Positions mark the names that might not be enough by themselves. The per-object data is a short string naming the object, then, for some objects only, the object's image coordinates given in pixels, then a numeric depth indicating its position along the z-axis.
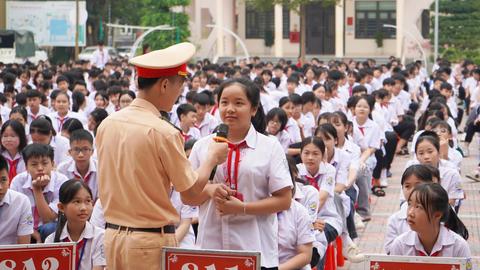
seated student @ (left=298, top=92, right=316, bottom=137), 13.39
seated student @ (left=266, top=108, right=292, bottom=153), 11.66
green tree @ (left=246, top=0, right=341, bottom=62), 36.62
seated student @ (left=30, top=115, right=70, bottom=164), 10.04
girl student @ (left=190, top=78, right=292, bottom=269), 5.46
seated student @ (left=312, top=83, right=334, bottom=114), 15.43
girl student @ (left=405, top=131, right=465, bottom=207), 8.98
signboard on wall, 35.91
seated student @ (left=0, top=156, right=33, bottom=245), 7.21
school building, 43.75
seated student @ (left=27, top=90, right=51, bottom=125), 13.77
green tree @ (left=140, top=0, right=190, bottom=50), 38.66
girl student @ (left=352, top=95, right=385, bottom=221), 12.45
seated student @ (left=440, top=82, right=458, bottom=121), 18.00
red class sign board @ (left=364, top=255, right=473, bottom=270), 5.06
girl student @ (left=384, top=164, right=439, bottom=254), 6.95
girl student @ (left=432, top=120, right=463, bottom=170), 10.16
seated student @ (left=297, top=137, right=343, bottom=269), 8.76
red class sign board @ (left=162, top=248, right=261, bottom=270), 4.95
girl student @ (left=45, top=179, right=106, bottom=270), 6.82
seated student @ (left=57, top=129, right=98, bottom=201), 8.80
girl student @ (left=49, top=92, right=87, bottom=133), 12.81
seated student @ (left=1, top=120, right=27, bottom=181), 9.46
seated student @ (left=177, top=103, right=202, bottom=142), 12.05
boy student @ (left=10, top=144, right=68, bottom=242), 8.01
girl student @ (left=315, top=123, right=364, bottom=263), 9.41
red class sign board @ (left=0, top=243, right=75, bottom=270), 5.30
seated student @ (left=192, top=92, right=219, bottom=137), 12.91
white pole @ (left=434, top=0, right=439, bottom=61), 34.62
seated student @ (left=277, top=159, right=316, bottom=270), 6.93
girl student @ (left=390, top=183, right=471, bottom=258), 6.16
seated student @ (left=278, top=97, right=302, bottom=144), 12.52
